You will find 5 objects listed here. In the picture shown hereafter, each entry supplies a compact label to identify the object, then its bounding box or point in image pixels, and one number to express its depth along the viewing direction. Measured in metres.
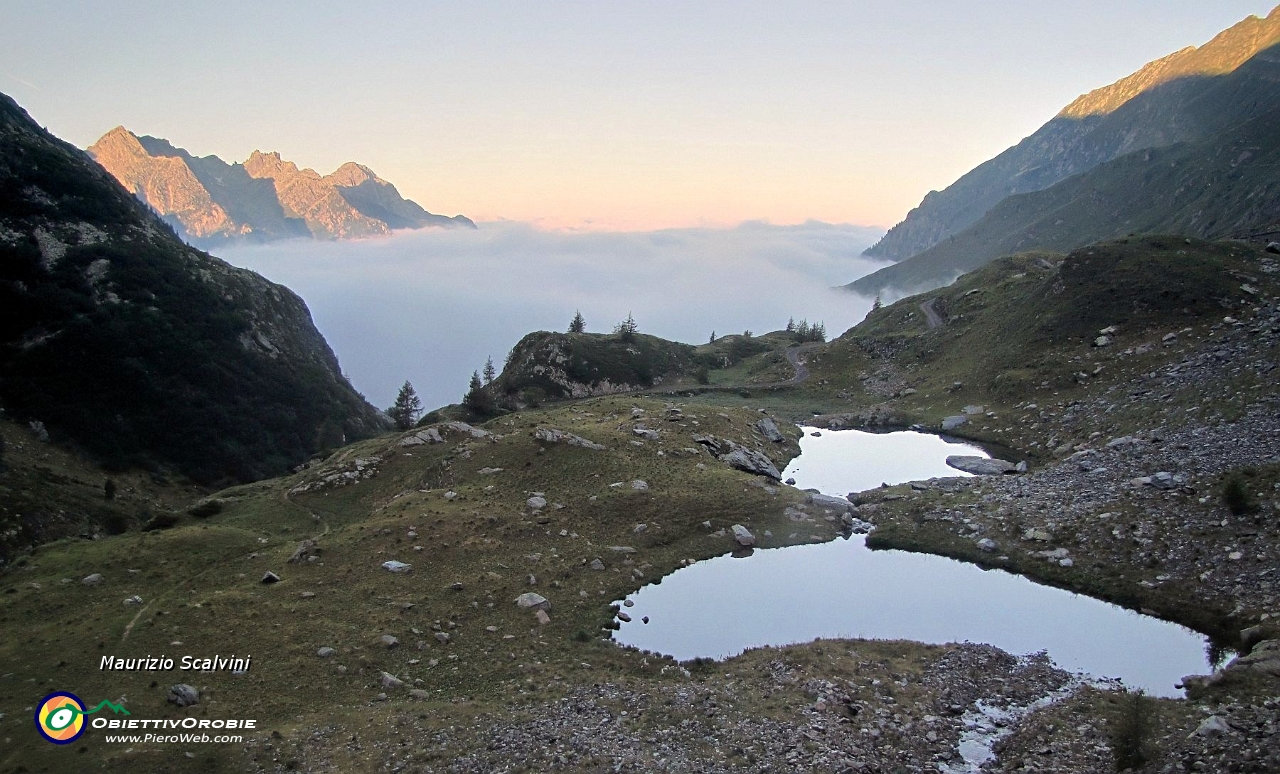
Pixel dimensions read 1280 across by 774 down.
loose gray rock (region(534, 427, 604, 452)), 51.28
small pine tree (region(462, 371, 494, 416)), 90.31
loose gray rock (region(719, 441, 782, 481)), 54.44
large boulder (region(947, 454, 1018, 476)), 52.66
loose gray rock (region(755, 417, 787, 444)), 67.00
